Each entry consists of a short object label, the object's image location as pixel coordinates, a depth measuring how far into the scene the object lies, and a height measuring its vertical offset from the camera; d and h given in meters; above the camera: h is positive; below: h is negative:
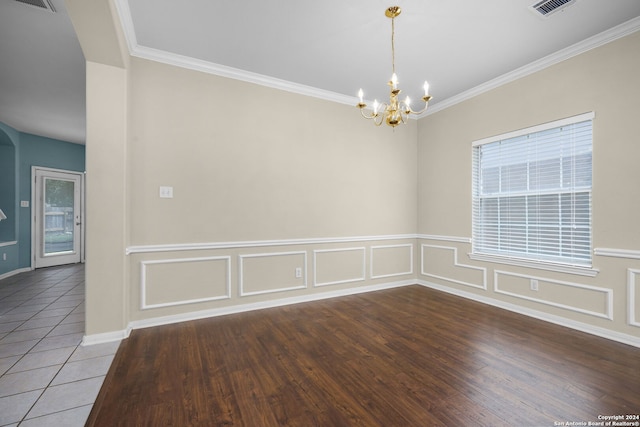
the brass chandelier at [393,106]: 2.29 +0.88
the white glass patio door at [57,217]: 5.98 -0.09
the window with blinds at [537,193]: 2.95 +0.24
